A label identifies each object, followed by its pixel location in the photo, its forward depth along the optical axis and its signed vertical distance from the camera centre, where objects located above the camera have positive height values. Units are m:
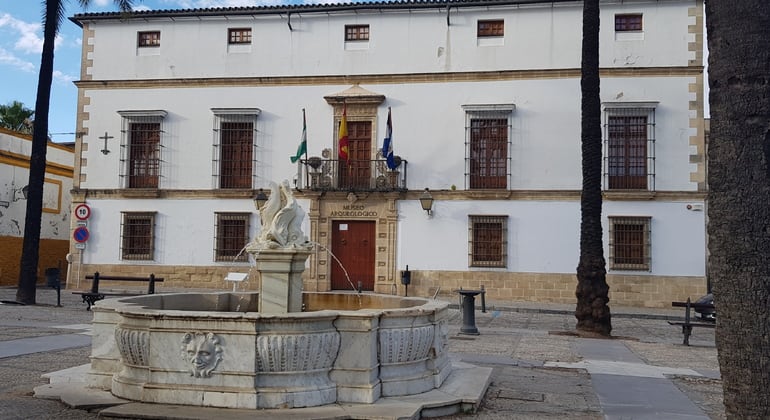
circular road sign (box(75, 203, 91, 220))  19.88 +1.05
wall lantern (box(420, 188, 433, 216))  20.03 +1.64
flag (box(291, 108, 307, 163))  20.22 +3.14
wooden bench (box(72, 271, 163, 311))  14.50 -0.95
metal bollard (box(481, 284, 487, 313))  17.07 -1.20
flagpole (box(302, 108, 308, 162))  20.40 +3.95
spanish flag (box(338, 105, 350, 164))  20.17 +3.35
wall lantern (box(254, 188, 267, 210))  20.30 +1.58
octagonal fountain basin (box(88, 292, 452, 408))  5.42 -0.87
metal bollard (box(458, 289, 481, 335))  11.98 -1.03
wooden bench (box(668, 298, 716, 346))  11.14 -0.99
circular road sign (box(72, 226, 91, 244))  17.97 +0.37
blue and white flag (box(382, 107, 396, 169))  19.99 +3.15
